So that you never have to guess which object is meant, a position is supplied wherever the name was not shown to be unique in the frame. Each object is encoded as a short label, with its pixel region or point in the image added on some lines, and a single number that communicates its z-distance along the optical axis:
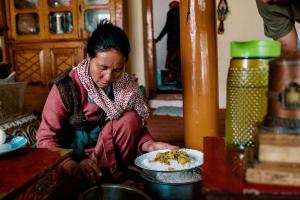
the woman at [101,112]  1.49
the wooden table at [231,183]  0.58
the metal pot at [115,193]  1.14
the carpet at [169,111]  4.00
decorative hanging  4.05
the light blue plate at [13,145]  1.07
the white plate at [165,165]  1.26
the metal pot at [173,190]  1.16
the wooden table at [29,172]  0.85
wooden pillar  1.61
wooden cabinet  3.78
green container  0.71
